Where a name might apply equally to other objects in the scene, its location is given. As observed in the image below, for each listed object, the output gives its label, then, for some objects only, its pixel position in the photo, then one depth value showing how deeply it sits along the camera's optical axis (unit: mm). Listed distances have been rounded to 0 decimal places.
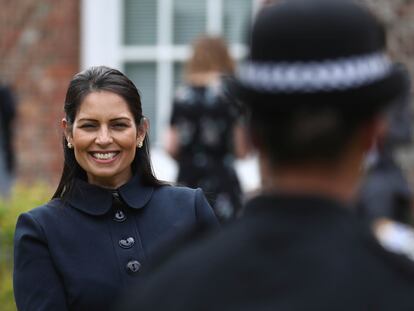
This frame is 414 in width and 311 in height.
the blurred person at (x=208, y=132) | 14937
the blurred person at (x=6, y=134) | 18687
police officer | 3836
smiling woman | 7363
